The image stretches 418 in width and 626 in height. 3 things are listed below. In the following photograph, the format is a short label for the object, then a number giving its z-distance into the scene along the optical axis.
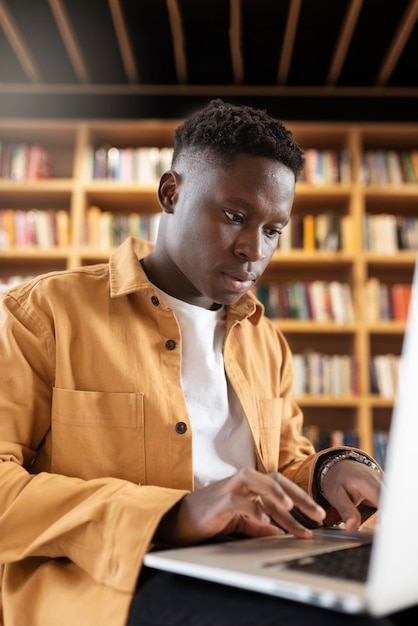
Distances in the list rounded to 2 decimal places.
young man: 0.78
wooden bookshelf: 3.38
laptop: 0.51
